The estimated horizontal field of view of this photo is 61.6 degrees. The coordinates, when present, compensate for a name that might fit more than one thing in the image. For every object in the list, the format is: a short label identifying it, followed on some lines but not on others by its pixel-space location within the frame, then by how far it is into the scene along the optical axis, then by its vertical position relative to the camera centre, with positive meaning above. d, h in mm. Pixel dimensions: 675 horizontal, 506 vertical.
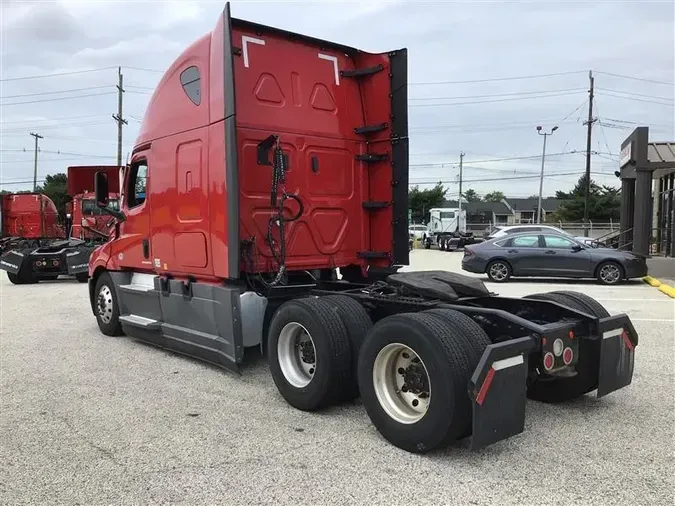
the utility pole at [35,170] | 63469 +5573
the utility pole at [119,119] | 38750 +7128
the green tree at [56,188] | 66275 +4041
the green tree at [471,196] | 127562 +5983
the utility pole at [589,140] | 43875 +6608
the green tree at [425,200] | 83069 +3148
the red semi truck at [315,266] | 3779 -497
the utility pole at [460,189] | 39191 +3667
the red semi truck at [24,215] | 22812 +130
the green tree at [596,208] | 67438 +1738
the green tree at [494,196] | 127850 +5897
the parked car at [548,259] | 14672 -1011
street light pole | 44594 +4754
